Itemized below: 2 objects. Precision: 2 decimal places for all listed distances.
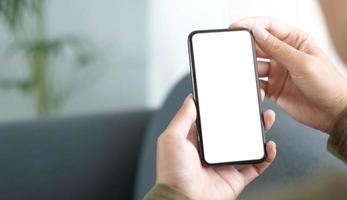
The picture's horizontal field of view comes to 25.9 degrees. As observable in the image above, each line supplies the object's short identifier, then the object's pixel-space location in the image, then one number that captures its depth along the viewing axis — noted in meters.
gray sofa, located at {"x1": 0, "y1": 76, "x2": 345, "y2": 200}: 1.19
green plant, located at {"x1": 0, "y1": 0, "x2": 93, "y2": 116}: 1.56
